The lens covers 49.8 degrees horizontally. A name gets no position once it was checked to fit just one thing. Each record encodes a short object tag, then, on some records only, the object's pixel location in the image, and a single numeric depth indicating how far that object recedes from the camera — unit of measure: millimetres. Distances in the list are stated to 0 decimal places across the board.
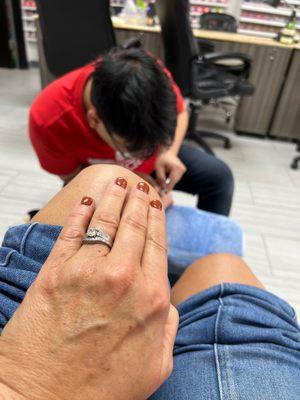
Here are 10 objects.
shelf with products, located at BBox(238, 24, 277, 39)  4396
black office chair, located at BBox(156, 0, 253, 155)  2047
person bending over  852
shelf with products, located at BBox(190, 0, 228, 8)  4449
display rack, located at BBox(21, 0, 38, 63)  4398
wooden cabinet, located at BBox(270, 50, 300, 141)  2670
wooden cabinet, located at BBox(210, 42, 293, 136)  2646
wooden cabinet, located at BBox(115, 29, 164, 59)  2734
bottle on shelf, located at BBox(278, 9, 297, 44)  2676
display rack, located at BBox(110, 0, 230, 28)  4449
